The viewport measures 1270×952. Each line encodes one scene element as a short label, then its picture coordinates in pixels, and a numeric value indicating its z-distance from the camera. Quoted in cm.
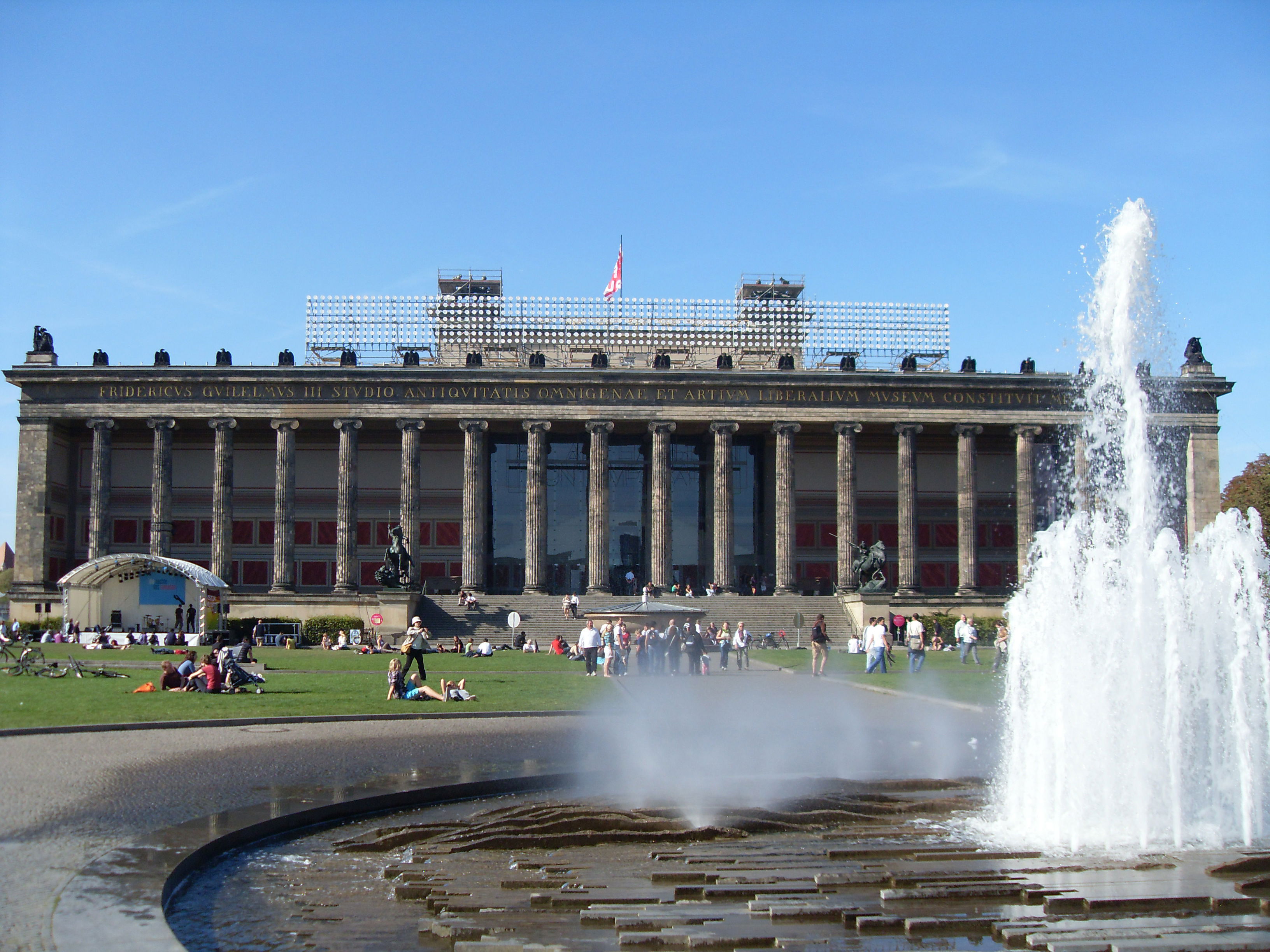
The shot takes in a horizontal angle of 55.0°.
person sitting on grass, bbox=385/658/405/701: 2666
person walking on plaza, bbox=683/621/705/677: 3725
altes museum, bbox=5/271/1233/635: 6662
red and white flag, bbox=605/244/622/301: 7569
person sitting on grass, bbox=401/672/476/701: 2631
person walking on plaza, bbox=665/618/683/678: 3825
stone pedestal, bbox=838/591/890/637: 6100
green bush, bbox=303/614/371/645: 5666
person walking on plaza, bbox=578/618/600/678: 3741
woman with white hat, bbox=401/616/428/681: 2784
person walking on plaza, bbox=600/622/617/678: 3762
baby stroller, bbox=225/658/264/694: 2838
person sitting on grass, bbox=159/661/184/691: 2802
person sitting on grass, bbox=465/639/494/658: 4728
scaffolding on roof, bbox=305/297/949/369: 7581
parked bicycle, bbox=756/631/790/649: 5753
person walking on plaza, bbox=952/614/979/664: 4419
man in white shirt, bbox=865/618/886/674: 3641
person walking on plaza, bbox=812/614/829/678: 3631
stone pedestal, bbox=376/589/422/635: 5888
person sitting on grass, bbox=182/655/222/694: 2800
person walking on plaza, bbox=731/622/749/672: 4112
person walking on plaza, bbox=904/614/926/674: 3803
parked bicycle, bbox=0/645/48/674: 3369
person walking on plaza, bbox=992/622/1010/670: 3797
